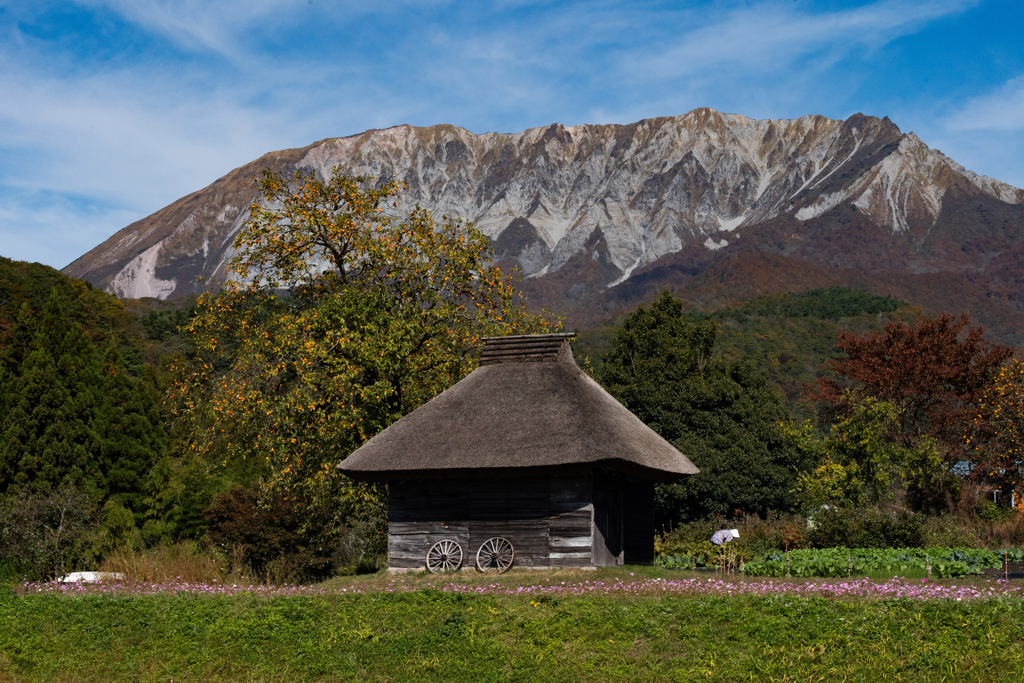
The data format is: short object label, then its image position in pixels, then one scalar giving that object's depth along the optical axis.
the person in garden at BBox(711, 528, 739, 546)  28.49
